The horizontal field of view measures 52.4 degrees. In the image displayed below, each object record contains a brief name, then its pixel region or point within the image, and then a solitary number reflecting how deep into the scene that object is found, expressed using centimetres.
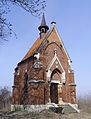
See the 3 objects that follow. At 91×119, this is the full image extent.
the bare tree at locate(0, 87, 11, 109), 2426
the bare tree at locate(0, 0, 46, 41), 495
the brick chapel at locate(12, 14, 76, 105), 1036
